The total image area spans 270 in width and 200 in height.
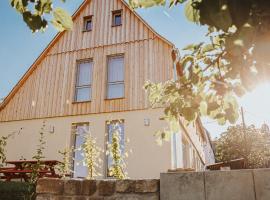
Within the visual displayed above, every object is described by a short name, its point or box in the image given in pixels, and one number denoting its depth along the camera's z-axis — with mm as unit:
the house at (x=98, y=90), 11848
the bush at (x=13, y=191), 8250
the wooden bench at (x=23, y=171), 9525
